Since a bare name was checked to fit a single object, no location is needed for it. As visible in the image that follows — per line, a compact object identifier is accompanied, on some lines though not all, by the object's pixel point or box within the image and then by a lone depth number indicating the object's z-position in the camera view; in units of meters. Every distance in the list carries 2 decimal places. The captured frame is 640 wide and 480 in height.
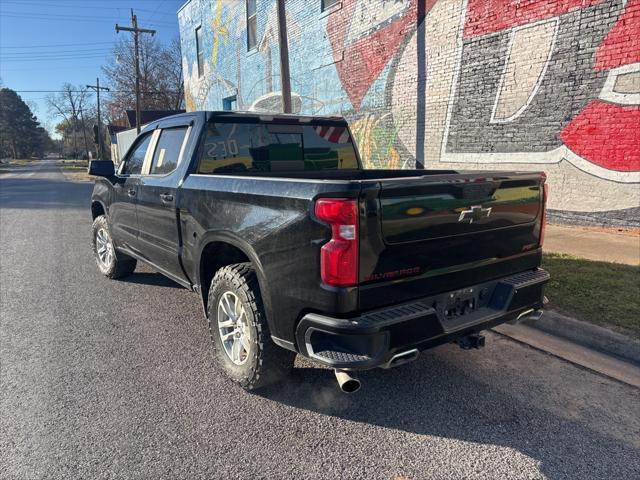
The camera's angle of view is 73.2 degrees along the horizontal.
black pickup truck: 2.25
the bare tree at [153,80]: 40.62
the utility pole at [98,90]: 43.20
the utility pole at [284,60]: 9.84
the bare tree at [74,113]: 86.93
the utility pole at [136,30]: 26.90
